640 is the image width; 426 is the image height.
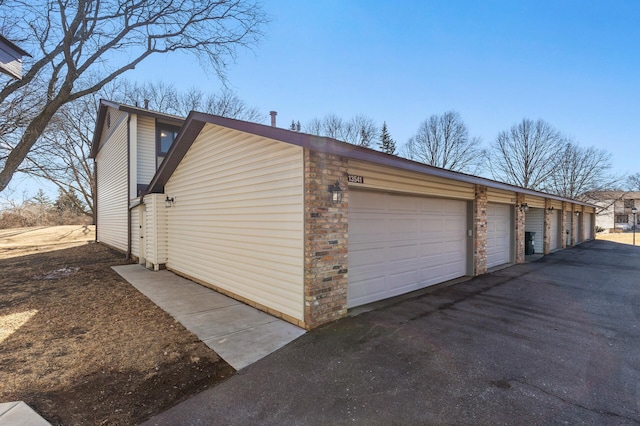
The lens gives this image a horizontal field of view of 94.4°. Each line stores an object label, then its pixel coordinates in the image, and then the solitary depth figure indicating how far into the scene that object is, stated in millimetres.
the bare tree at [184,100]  23323
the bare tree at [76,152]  19500
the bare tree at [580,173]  31531
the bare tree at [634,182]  34812
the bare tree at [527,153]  31422
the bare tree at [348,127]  30250
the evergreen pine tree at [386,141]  31719
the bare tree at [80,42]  7902
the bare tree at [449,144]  29766
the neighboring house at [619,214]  37406
